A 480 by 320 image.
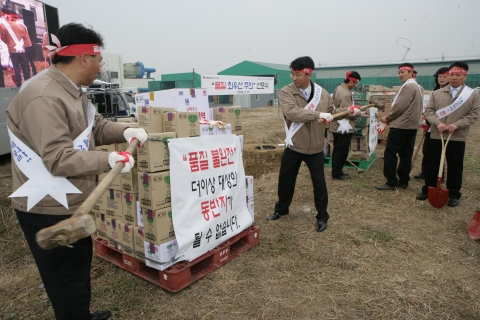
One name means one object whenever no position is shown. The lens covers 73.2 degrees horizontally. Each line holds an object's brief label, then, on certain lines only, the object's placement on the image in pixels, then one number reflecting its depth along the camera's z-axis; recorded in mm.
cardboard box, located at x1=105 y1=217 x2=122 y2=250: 3111
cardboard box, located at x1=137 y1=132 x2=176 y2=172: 2675
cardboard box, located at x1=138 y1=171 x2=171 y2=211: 2693
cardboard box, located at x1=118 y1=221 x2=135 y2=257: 2980
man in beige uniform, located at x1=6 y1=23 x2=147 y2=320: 1705
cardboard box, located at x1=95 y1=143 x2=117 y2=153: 3081
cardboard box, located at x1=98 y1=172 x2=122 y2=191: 2982
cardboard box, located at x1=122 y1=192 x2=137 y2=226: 2932
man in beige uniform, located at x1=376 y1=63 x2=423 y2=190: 5348
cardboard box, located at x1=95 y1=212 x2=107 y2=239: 3270
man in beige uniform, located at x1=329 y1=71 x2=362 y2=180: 6250
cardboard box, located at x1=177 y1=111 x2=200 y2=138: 2957
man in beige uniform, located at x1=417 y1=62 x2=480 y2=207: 4625
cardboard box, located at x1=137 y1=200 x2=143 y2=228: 2926
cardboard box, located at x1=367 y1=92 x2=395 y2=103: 9621
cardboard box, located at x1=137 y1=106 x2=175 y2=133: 2957
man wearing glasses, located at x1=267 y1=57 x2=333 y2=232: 3875
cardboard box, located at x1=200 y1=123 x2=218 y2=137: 3364
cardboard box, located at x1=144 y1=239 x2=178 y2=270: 2779
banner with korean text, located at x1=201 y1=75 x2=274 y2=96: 8695
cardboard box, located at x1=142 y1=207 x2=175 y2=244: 2740
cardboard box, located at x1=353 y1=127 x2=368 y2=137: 6969
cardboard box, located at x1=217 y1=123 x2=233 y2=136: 3547
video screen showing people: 8148
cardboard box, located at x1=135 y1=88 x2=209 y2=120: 3949
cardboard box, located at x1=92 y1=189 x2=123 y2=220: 3062
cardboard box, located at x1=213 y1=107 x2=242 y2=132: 3875
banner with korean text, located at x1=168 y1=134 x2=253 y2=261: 2855
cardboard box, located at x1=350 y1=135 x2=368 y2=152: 7025
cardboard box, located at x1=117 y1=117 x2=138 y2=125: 3677
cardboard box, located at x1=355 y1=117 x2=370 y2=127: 6871
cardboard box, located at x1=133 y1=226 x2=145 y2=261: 2885
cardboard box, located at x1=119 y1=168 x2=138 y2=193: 2840
